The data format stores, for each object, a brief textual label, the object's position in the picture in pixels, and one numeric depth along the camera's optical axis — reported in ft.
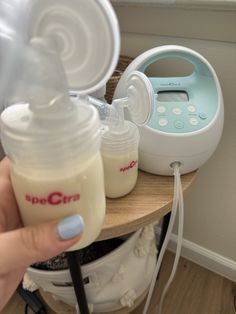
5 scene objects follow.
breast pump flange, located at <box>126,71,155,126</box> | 1.44
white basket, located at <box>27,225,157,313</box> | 2.26
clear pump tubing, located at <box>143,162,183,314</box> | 1.78
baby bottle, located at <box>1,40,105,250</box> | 0.82
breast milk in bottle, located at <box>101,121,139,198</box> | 1.57
